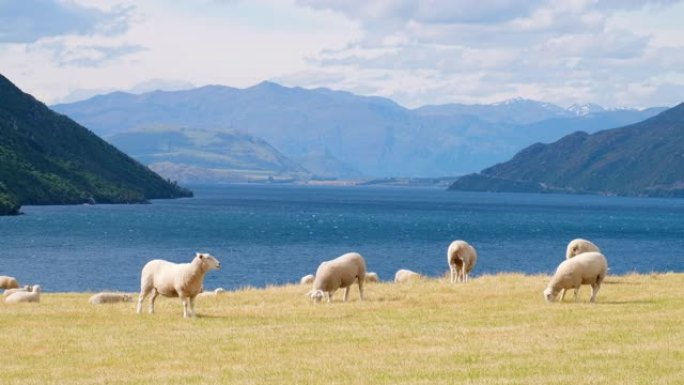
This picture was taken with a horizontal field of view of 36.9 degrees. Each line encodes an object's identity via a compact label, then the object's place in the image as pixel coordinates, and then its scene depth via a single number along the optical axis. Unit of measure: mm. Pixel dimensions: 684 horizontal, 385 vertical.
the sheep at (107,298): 41812
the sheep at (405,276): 55206
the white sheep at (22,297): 41250
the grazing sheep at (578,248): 45281
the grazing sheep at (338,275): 38969
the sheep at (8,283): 56712
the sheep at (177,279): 33438
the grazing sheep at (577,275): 36281
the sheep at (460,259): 47844
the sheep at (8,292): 44275
